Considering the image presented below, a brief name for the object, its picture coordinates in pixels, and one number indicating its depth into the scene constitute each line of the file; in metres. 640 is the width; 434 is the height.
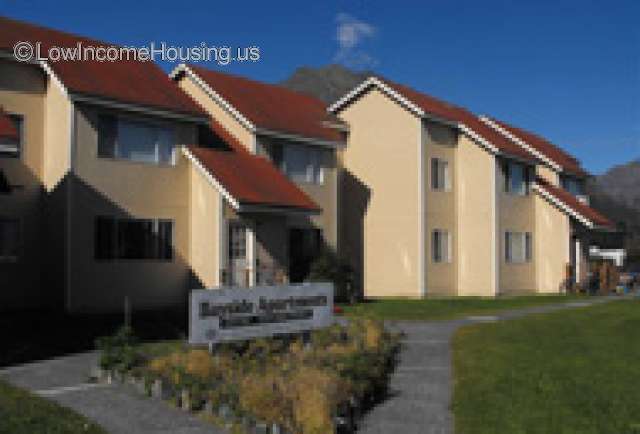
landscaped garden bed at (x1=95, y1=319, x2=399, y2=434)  9.39
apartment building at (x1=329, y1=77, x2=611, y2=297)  31.11
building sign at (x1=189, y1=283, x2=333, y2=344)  11.98
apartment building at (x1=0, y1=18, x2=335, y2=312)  20.77
